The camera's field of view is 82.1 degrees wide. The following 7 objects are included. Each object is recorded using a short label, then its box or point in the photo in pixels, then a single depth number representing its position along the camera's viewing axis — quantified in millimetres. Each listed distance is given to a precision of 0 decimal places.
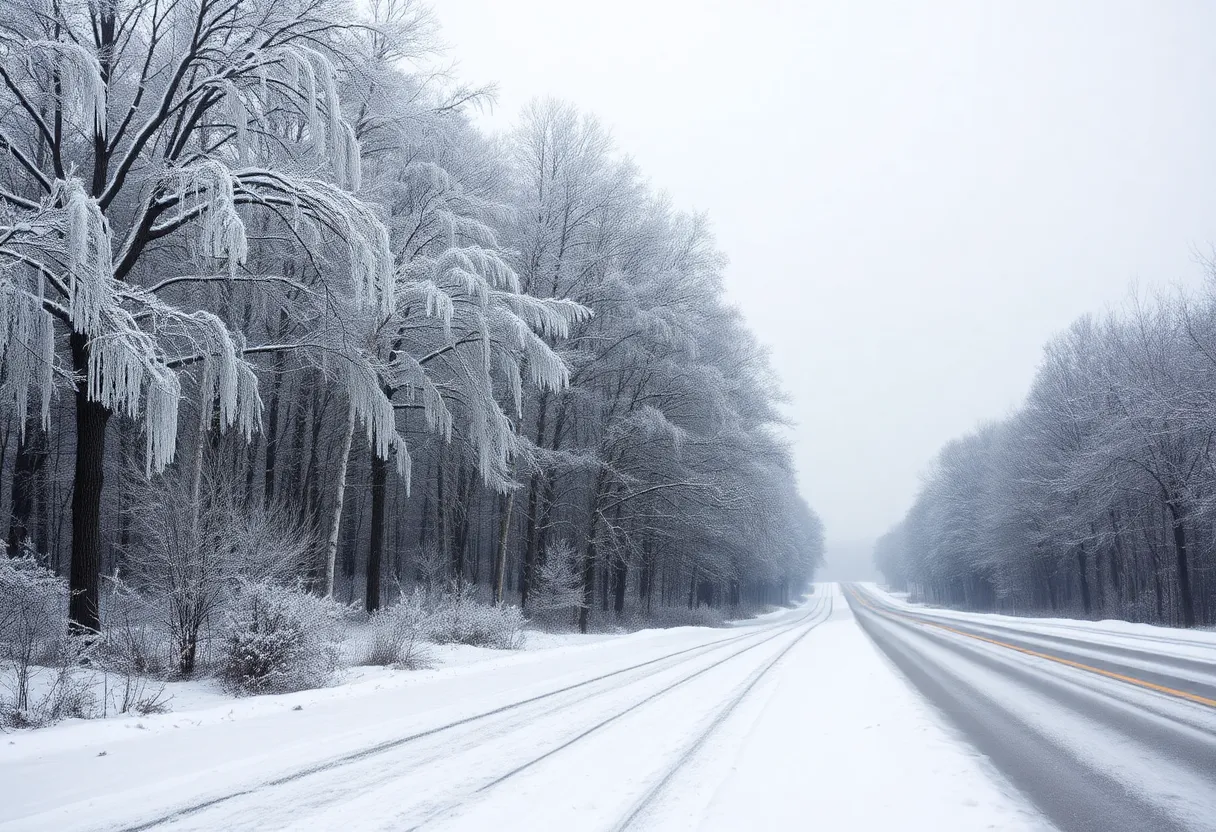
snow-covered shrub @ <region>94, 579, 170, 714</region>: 6953
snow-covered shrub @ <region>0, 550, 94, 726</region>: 6117
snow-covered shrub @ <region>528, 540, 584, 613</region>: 19505
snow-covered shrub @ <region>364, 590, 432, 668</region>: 10562
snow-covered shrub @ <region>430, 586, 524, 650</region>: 13922
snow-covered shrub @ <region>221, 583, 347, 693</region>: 8070
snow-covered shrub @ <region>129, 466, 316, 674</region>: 8625
